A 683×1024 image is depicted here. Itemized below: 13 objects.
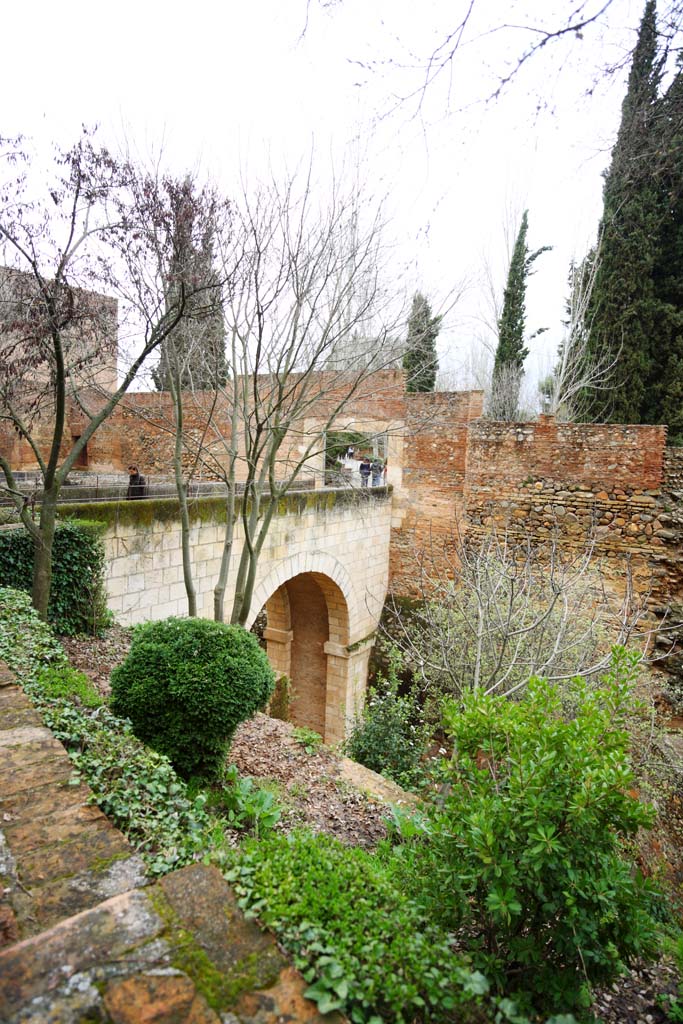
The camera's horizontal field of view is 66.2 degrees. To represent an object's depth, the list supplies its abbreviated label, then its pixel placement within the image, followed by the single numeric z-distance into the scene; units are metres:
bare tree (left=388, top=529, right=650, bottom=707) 4.77
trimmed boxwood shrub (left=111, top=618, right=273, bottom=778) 3.30
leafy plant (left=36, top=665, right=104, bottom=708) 2.76
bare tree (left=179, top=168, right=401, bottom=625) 5.11
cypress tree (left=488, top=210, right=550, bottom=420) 15.84
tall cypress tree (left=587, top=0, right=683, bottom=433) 10.89
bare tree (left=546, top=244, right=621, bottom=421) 12.16
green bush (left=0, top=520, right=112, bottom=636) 4.69
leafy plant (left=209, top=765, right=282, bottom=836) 2.93
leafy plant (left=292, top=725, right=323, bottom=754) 5.23
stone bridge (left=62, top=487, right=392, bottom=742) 5.72
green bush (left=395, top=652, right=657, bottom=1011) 1.67
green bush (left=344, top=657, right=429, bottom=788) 5.50
